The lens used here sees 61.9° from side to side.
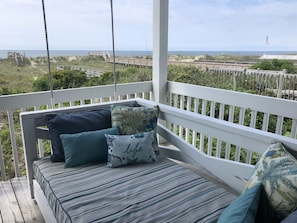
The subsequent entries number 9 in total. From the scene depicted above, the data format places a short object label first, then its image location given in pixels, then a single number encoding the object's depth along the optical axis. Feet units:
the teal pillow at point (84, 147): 6.43
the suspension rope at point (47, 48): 7.29
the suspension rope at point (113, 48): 8.37
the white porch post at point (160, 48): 10.03
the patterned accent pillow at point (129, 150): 6.47
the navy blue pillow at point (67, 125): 6.76
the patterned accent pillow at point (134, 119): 7.21
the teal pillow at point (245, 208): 3.33
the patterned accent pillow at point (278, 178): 3.67
